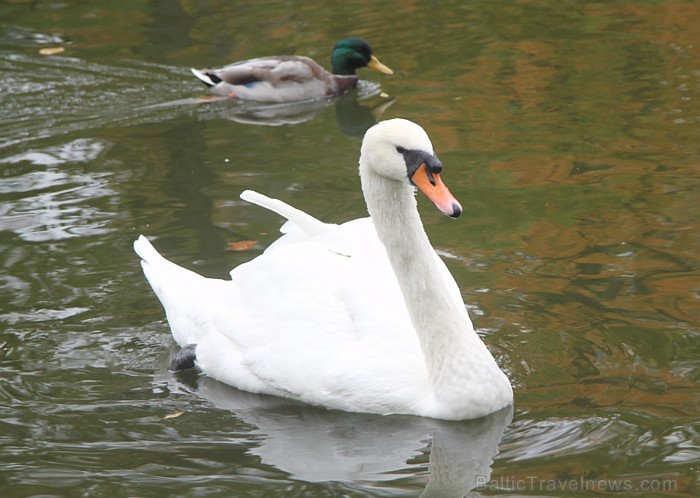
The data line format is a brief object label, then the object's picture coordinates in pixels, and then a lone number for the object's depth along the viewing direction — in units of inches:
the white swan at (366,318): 424.2
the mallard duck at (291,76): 915.4
